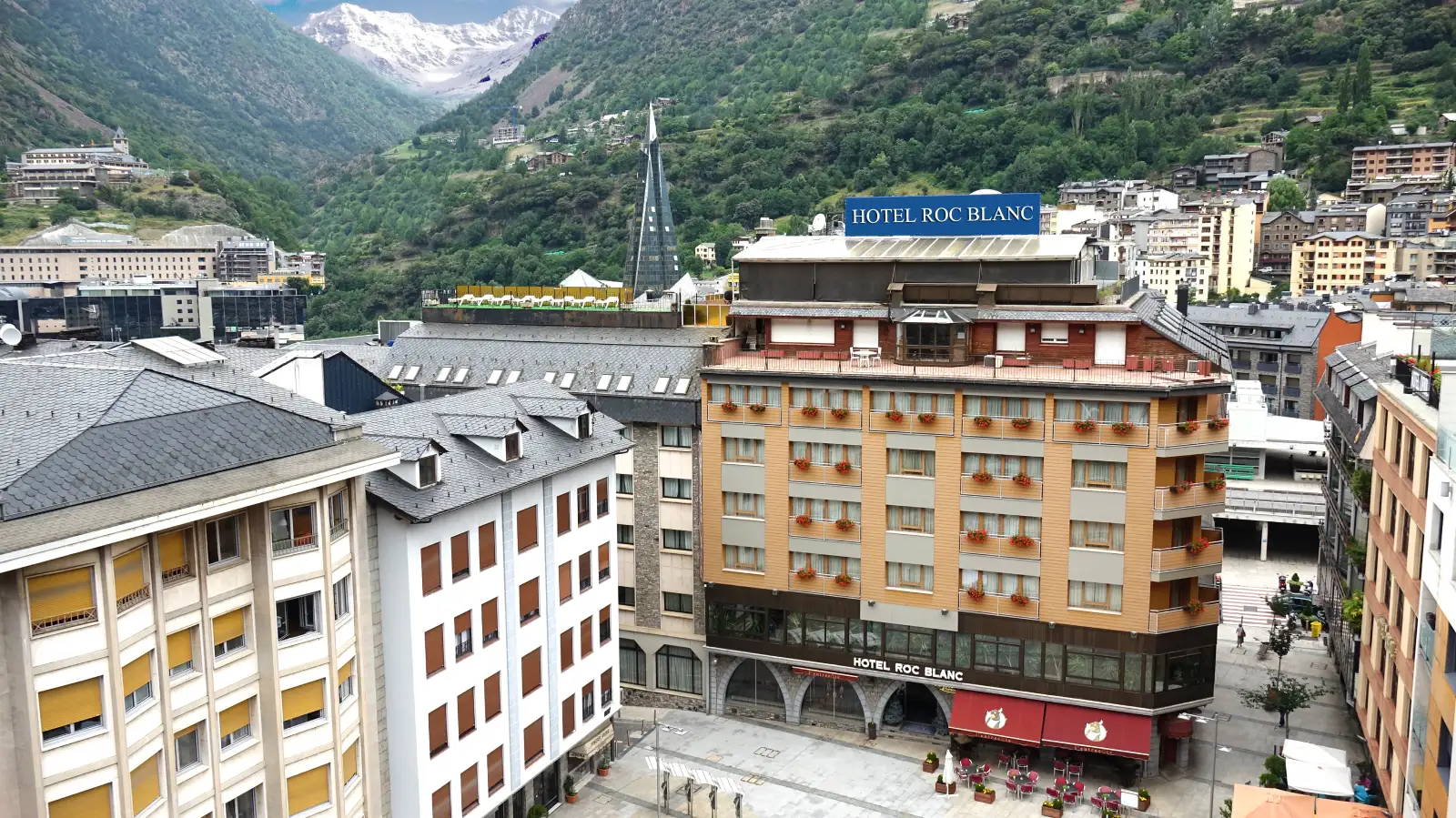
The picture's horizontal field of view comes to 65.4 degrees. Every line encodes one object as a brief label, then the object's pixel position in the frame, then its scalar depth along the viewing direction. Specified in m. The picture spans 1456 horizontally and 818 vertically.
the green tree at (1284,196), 187.62
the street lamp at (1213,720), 42.84
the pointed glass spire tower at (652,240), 161.88
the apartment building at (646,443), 54.25
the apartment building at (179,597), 24.91
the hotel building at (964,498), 46.03
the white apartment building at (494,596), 35.31
